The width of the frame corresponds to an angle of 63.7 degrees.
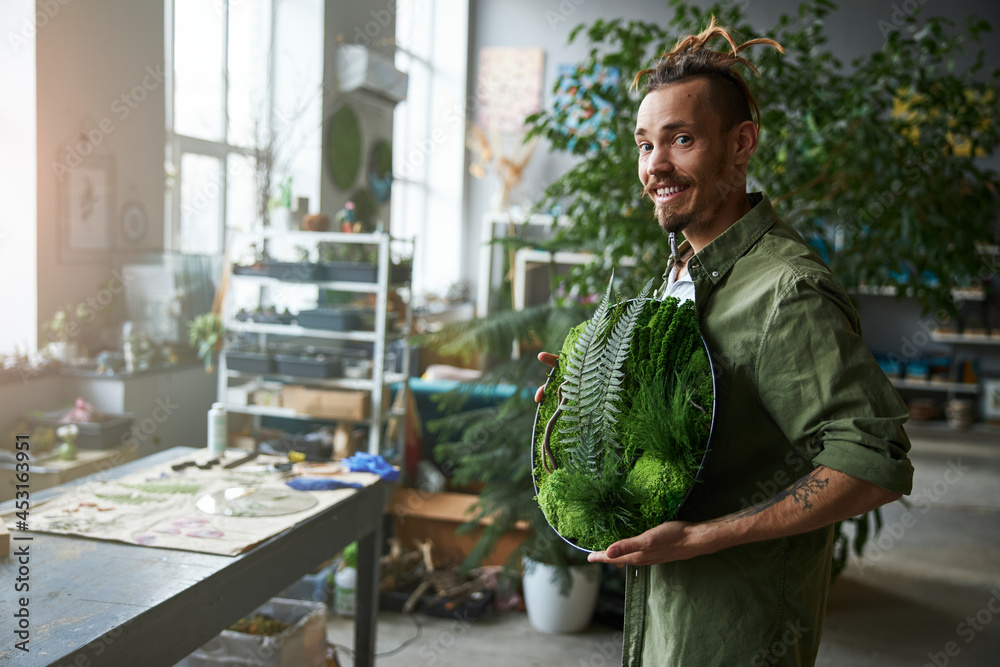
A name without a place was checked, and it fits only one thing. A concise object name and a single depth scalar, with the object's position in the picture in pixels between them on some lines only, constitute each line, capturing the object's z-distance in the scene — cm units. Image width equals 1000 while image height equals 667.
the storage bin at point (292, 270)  374
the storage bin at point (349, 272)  378
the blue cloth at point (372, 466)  219
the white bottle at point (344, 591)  328
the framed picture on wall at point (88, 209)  341
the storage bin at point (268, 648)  208
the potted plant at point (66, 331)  333
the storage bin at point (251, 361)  376
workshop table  123
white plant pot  315
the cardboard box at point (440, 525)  358
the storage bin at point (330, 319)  380
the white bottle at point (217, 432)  224
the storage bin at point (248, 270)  386
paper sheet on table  161
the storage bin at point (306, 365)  377
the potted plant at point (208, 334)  373
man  99
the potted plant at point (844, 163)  273
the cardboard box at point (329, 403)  379
